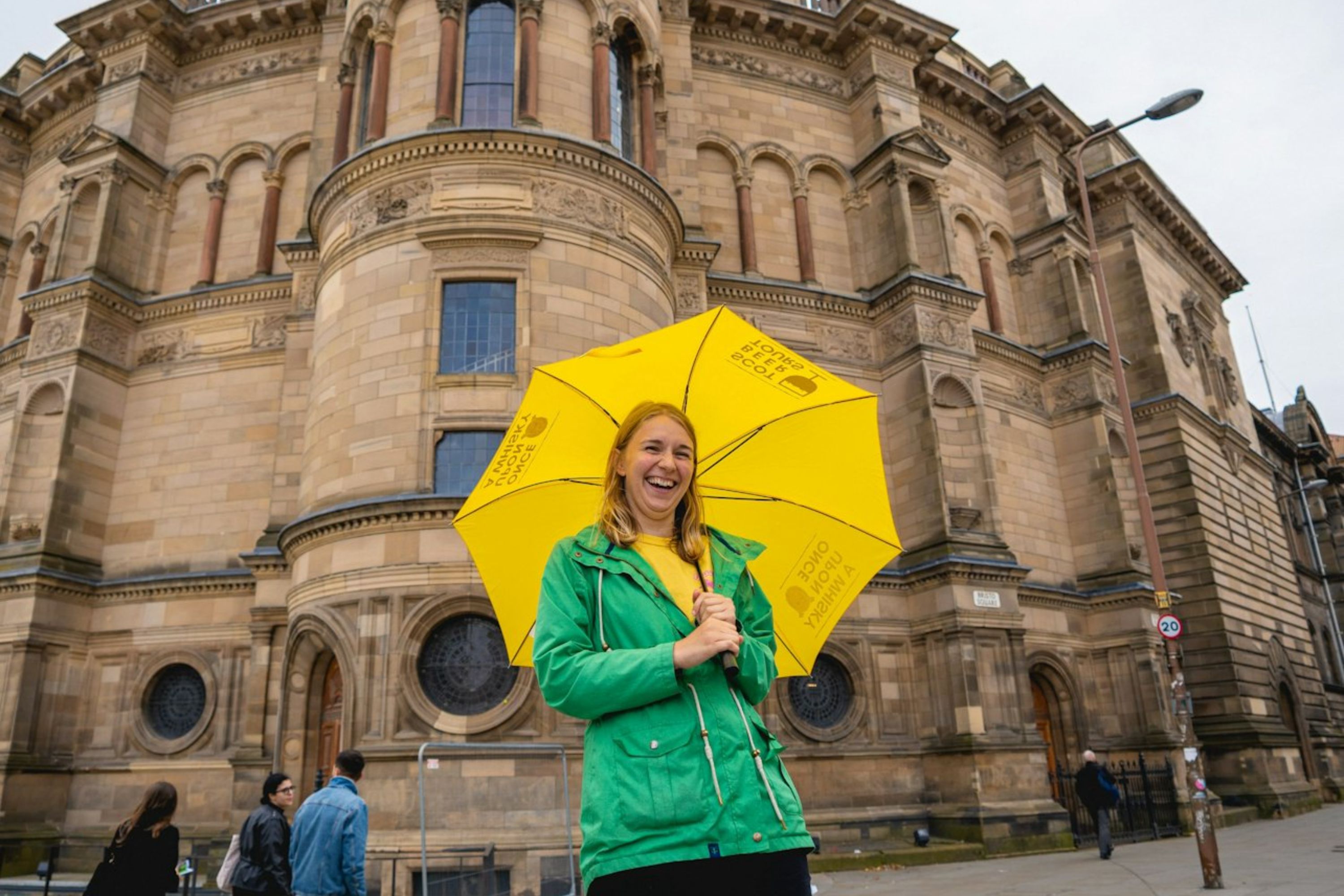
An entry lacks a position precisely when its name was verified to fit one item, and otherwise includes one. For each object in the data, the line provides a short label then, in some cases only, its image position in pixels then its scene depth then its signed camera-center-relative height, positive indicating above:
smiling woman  2.52 +0.09
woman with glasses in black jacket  7.23 -0.56
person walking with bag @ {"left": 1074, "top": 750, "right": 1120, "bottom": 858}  17.36 -0.88
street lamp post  12.70 +2.75
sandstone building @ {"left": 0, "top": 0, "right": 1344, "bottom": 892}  16.30 +8.64
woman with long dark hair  6.18 -0.44
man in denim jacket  7.04 -0.49
